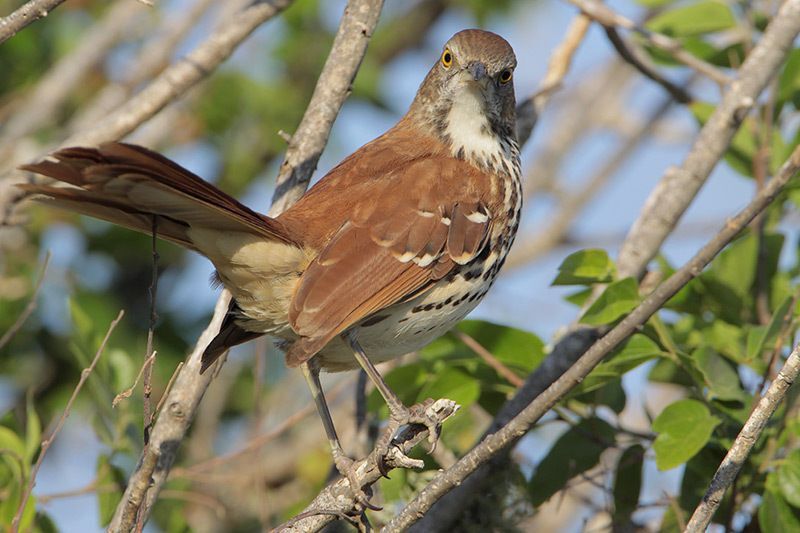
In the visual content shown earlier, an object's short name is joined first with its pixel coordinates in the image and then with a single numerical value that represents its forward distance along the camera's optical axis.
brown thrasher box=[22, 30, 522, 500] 5.79
